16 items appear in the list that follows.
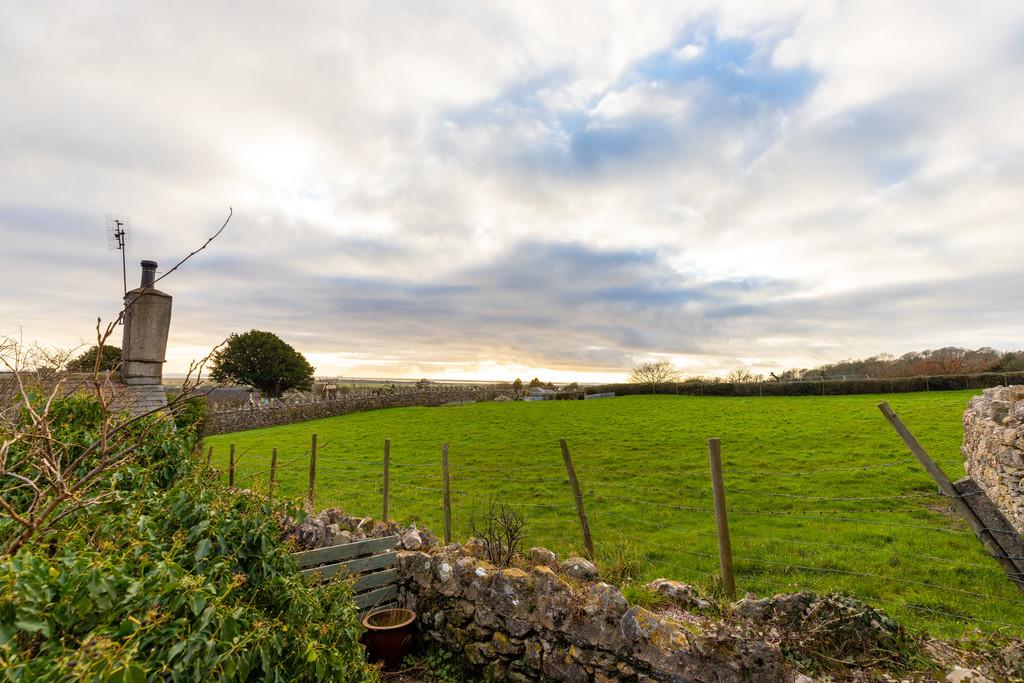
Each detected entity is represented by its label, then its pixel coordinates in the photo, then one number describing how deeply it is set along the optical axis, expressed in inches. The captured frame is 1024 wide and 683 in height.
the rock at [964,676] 114.3
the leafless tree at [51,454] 92.8
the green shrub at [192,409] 138.3
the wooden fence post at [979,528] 154.8
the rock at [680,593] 174.7
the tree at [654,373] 1782.7
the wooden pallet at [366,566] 219.5
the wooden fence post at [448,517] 298.7
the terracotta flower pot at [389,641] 209.0
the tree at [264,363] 1815.9
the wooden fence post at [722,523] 201.2
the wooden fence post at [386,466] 333.3
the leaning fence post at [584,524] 261.9
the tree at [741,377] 1553.0
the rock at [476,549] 233.0
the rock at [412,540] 250.8
